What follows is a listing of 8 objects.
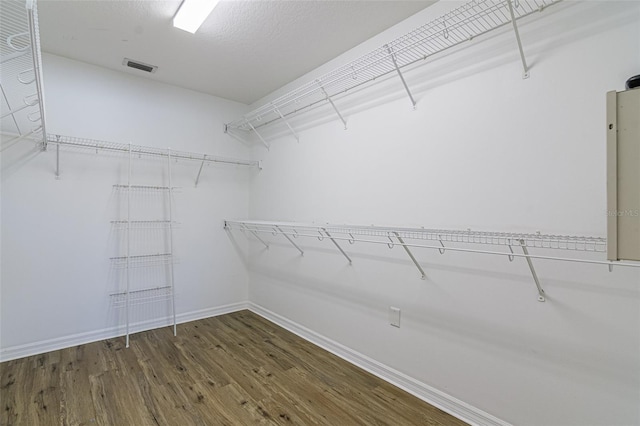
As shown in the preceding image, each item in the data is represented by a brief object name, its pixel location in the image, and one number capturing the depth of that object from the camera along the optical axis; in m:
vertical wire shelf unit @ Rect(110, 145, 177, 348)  2.91
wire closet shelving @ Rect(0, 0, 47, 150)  1.25
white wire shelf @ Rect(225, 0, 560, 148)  1.55
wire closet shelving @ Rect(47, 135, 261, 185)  2.64
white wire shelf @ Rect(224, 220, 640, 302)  1.36
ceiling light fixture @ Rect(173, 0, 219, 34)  1.93
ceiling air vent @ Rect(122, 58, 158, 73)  2.72
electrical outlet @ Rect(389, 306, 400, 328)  2.12
